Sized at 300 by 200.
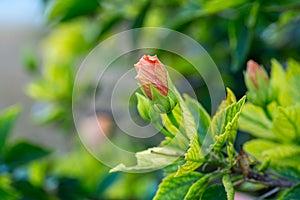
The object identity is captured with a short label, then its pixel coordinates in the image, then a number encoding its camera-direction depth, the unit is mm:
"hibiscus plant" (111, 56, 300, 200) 585
